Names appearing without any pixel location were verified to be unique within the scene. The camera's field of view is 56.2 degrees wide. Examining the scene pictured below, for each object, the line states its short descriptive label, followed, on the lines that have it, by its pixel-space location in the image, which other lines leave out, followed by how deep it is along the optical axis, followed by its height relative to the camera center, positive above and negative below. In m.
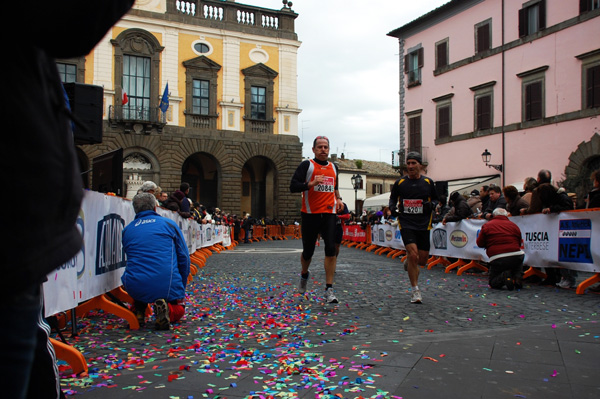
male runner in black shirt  7.34 +0.12
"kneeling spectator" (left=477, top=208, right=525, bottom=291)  8.98 -0.48
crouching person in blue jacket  5.57 -0.49
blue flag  34.12 +6.91
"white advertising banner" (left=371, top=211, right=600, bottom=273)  8.67 -0.33
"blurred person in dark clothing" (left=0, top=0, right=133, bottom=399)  1.17 +0.12
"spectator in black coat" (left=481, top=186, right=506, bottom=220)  11.59 +0.42
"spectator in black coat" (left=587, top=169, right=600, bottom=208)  9.25 +0.44
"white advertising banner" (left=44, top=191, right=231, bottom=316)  4.59 -0.45
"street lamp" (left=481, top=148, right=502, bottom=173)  28.15 +2.97
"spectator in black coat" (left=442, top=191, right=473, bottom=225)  12.88 +0.26
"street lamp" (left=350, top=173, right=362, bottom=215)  30.45 +2.09
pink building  25.00 +6.85
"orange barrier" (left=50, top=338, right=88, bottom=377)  3.79 -0.95
